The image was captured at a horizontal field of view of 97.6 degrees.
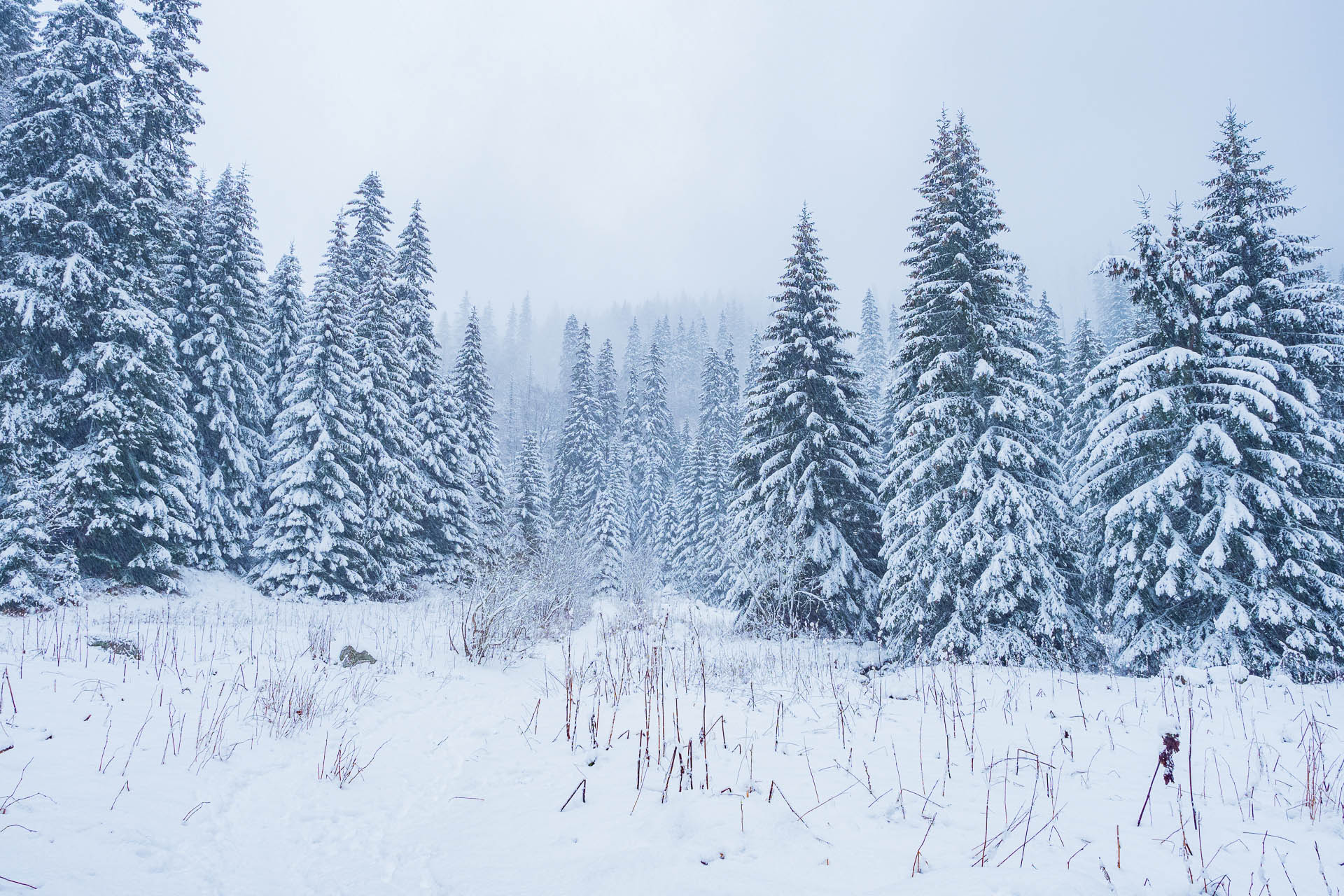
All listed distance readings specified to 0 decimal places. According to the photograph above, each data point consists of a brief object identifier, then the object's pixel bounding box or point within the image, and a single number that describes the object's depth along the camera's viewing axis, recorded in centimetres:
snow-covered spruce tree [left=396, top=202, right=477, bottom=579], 2692
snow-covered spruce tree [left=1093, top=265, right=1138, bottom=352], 5002
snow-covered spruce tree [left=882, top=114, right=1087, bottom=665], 1341
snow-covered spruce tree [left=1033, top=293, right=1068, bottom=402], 2916
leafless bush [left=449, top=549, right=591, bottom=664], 1038
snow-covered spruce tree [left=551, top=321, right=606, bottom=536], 4469
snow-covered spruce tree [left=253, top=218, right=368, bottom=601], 2059
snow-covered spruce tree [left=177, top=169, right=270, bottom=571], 2136
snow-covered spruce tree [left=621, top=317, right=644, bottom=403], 8228
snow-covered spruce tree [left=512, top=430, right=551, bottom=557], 3528
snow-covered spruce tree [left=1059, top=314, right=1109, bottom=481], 2592
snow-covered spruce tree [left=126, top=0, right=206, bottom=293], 1694
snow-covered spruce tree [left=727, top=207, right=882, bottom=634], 1795
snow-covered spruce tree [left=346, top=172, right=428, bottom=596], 2303
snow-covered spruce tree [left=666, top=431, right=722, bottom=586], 4281
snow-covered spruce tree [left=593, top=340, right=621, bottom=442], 5881
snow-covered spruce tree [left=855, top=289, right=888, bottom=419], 5266
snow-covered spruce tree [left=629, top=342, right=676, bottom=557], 4878
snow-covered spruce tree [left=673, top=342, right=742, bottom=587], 3812
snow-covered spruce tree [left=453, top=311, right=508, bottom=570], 3158
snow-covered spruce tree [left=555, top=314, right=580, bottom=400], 8862
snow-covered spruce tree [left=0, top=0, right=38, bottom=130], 1777
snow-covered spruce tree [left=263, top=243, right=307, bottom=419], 2519
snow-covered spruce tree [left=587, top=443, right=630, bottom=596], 3756
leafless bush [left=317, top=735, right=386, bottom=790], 500
